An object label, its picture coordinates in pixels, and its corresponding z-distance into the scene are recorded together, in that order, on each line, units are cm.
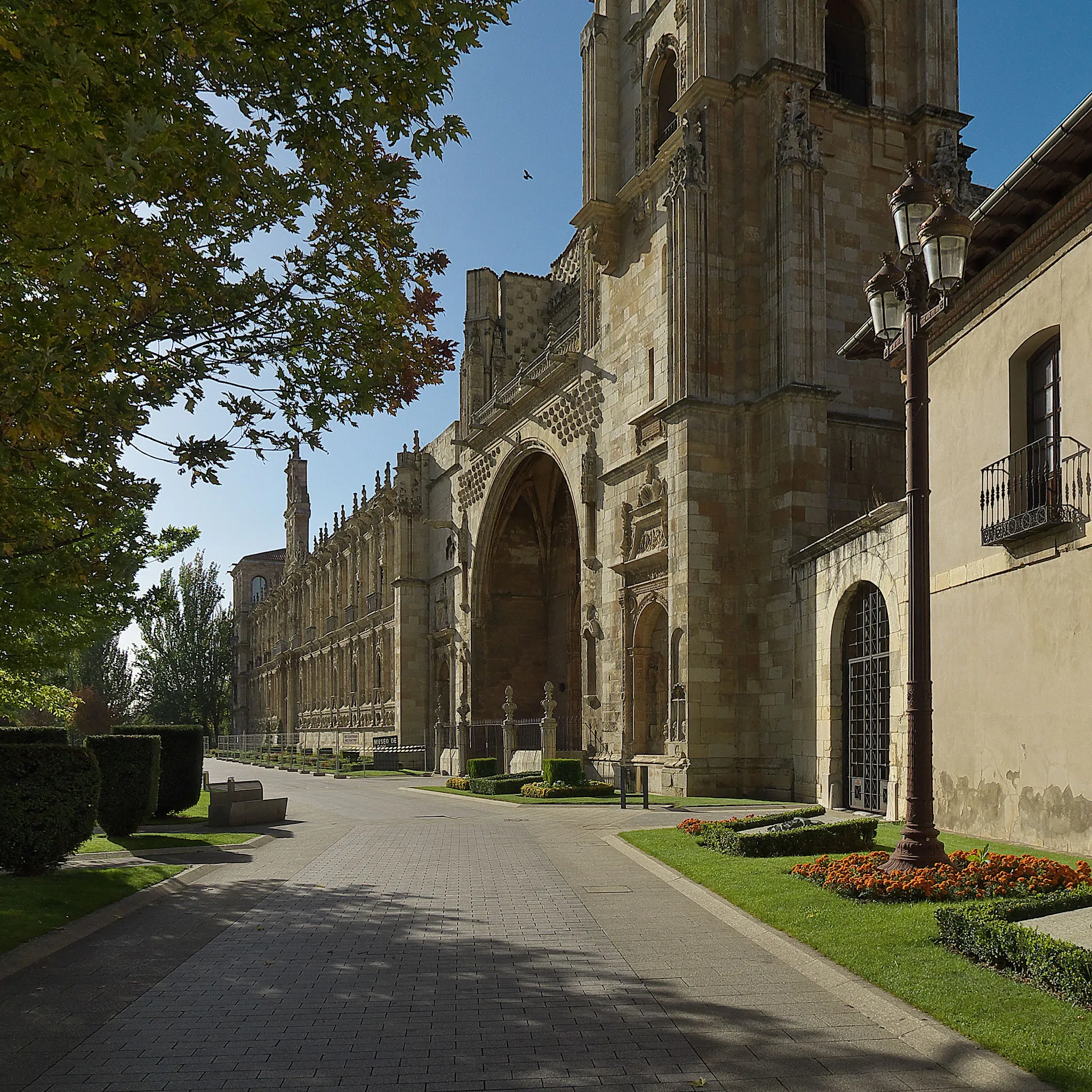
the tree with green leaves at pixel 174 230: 664
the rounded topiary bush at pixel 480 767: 3156
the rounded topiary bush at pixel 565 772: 2564
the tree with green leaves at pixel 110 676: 7206
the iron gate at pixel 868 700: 1941
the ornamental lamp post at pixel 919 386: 959
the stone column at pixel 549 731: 2994
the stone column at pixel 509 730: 3325
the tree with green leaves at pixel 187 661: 7638
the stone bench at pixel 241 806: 1883
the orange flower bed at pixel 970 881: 882
